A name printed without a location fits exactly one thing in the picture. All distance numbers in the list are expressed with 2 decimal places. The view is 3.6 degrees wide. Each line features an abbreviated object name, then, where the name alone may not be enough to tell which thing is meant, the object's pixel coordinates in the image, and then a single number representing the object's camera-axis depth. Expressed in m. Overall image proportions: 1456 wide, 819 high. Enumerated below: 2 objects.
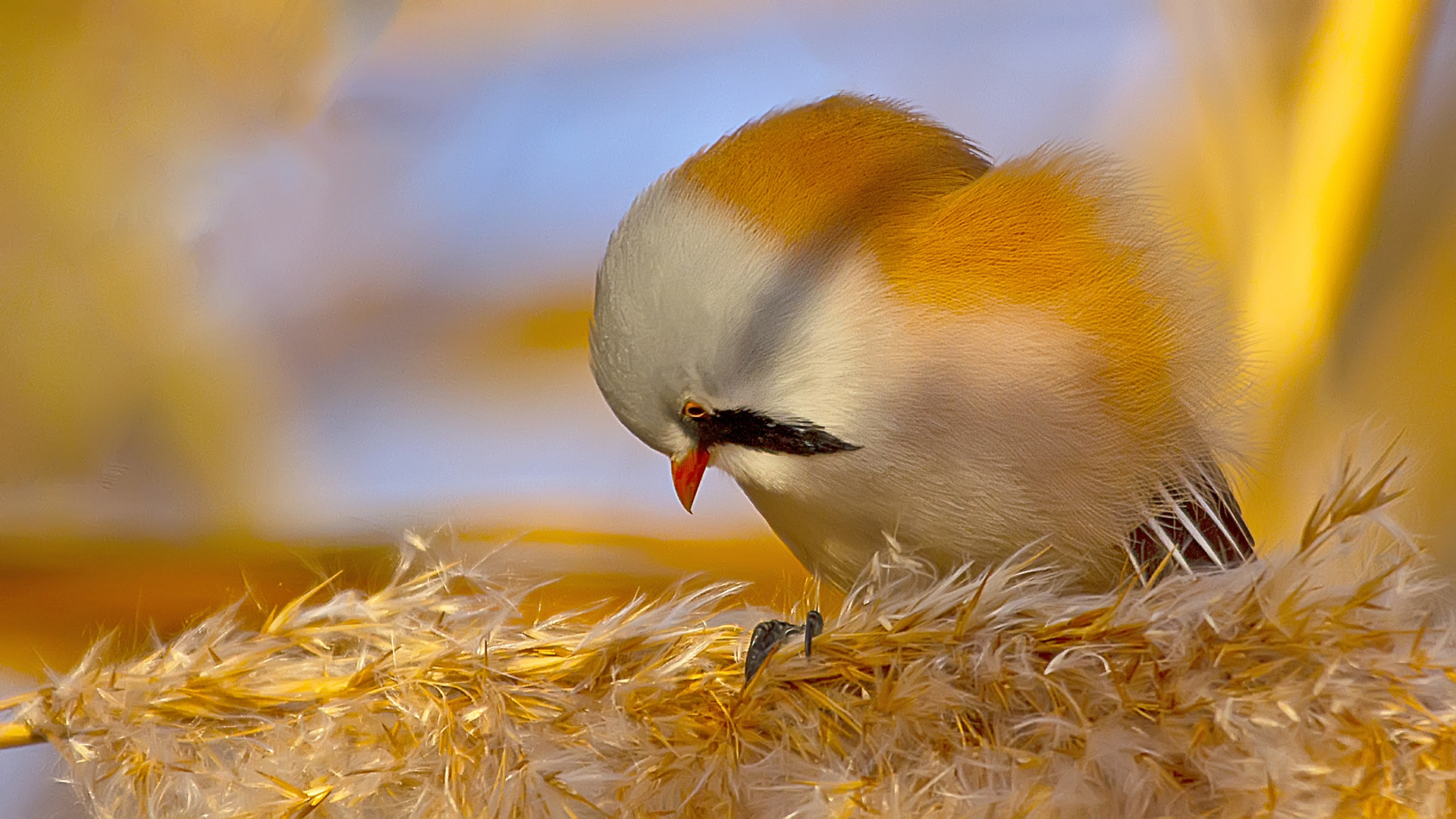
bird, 3.06
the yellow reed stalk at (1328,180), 3.12
